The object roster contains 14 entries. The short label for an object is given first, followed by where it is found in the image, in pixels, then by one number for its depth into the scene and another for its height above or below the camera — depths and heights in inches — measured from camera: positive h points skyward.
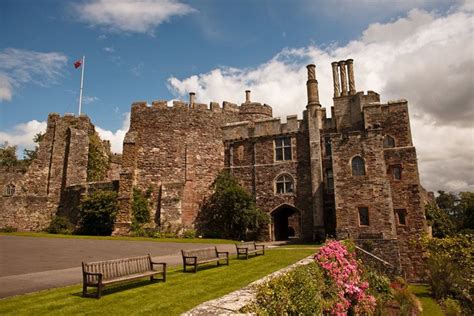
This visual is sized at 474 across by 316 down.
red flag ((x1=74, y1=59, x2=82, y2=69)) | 1200.2 +581.4
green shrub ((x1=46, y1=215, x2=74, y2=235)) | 945.8 -9.6
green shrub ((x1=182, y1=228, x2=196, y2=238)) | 927.7 -33.8
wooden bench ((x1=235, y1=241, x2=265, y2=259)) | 534.4 -47.6
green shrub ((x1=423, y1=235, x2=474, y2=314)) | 556.1 -94.0
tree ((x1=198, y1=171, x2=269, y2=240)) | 955.3 +15.6
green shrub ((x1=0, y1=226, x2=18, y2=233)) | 962.5 -16.6
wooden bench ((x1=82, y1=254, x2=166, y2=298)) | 257.8 -43.2
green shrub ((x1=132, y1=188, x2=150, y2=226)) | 943.8 +37.5
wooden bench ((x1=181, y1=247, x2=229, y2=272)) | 383.5 -44.8
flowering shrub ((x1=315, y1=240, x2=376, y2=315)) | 363.5 -72.3
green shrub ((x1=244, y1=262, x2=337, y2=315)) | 205.3 -51.5
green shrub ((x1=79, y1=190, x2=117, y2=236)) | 908.0 +23.1
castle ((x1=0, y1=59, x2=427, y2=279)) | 812.6 +163.6
